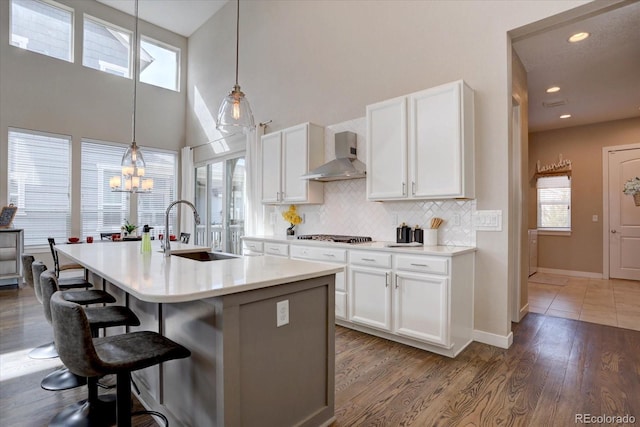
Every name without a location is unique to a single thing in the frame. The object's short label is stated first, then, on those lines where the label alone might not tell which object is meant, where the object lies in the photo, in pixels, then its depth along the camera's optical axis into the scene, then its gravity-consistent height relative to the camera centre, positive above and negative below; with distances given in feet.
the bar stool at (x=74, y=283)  9.49 -1.87
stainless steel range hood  12.21 +1.98
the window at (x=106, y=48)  20.45 +10.79
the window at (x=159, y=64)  22.99 +10.94
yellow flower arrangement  15.41 +0.04
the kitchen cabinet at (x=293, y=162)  14.14 +2.43
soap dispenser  9.23 -0.69
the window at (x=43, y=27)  18.17 +10.71
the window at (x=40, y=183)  18.11 +1.94
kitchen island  4.81 -1.96
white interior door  19.70 -0.15
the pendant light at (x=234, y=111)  8.63 +2.76
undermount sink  9.16 -1.07
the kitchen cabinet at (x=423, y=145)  9.66 +2.24
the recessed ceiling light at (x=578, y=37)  11.41 +6.22
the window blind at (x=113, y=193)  20.51 +1.66
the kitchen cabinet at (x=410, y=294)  9.07 -2.25
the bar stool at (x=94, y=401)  6.24 -3.63
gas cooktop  11.91 -0.76
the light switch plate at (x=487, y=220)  10.00 -0.07
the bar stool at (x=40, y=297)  7.43 -1.91
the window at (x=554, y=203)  22.49 +1.02
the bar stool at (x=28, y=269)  8.51 -1.29
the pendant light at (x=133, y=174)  14.37 +1.92
